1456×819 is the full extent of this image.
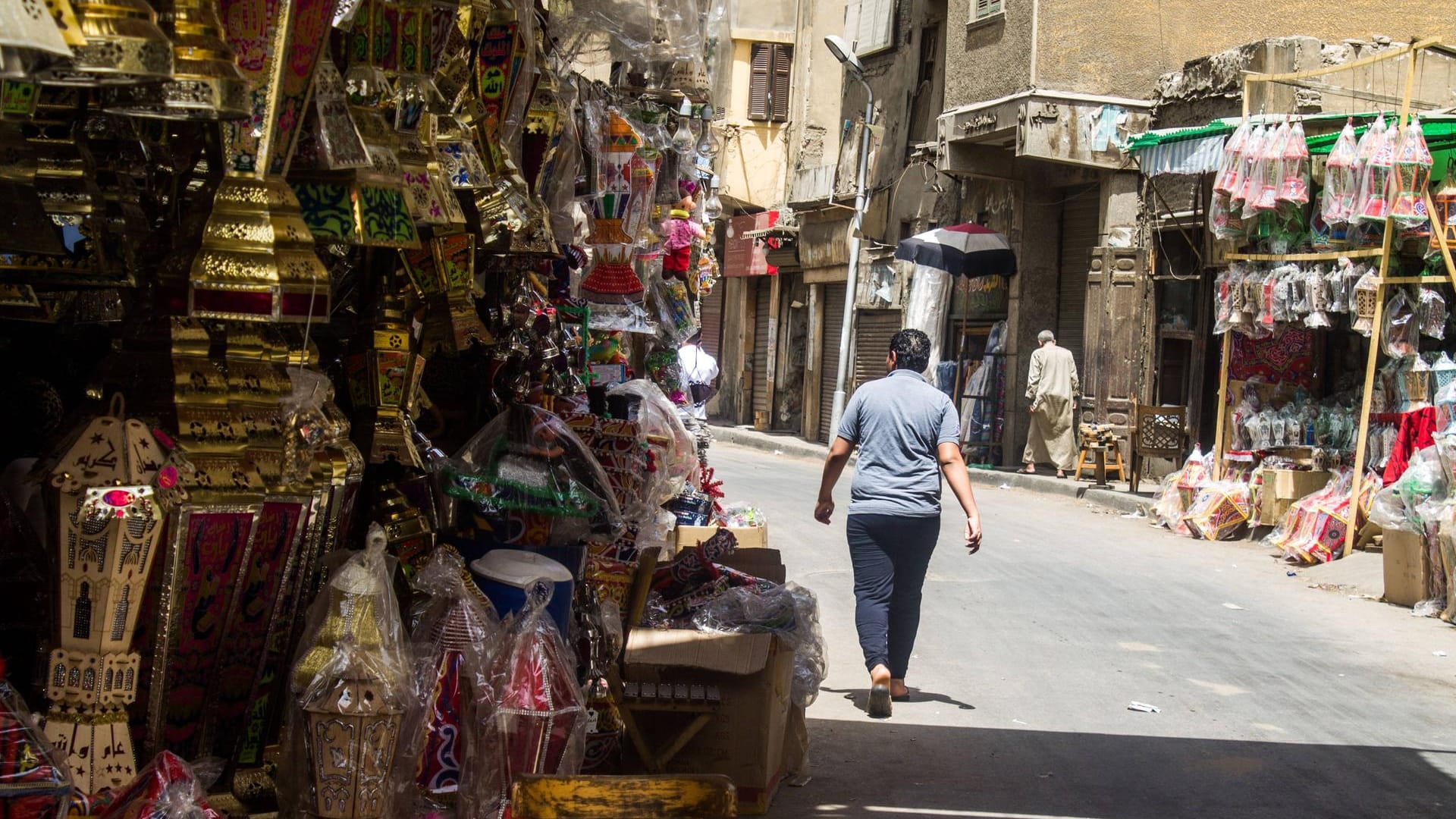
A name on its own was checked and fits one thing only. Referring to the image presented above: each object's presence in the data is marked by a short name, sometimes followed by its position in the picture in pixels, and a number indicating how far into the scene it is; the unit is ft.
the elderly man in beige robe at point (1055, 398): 65.87
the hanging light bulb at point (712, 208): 36.99
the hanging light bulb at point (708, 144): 32.21
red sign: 108.17
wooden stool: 59.67
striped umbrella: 70.23
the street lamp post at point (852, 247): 82.64
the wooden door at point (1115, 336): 63.72
